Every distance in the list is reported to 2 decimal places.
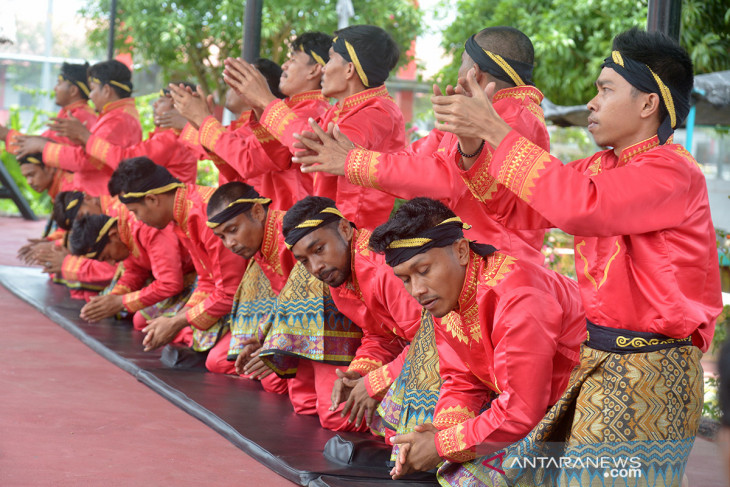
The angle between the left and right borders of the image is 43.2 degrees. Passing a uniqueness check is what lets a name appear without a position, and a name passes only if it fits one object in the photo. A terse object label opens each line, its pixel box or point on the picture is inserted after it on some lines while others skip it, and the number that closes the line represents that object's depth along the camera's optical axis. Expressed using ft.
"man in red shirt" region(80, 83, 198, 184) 19.26
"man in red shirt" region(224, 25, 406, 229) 12.06
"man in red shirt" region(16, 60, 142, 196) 20.52
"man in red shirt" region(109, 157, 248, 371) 14.82
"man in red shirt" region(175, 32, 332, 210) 14.03
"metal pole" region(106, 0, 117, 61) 33.32
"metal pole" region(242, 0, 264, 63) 18.31
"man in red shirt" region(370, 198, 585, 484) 7.84
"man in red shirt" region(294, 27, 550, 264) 9.12
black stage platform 9.54
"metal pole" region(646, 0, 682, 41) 11.16
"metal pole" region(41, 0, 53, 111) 50.80
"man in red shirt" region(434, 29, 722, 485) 7.02
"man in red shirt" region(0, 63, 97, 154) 23.34
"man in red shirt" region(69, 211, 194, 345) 16.75
